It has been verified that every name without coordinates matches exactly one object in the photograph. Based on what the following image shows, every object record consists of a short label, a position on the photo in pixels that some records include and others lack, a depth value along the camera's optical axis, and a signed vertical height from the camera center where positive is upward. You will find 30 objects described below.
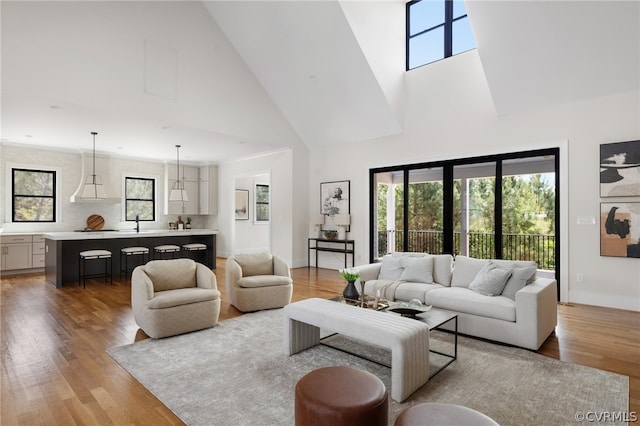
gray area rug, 2.31 -1.25
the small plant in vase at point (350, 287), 3.64 -0.74
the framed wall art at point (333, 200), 7.99 +0.32
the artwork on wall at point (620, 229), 4.67 -0.19
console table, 7.79 -0.73
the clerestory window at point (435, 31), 6.16 +3.25
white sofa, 3.36 -0.84
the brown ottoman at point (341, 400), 1.69 -0.90
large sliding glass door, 5.52 +0.12
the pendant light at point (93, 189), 7.50 +0.49
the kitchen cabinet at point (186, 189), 10.01 +0.69
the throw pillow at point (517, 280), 3.71 -0.68
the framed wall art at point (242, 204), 10.82 +0.28
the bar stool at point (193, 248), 7.59 -0.74
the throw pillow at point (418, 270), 4.45 -0.70
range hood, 7.84 +0.87
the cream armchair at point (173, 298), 3.63 -0.88
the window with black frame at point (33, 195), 7.81 +0.39
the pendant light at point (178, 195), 7.72 +0.39
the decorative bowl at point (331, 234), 8.06 -0.45
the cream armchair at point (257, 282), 4.59 -0.88
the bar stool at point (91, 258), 6.17 -0.90
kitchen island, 6.20 -0.61
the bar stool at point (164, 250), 7.28 -0.74
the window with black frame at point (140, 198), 9.50 +0.39
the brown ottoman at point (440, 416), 1.51 -0.87
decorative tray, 3.28 -0.88
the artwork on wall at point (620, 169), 4.65 +0.60
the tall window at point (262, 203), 11.35 +0.34
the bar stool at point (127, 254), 6.80 -0.81
